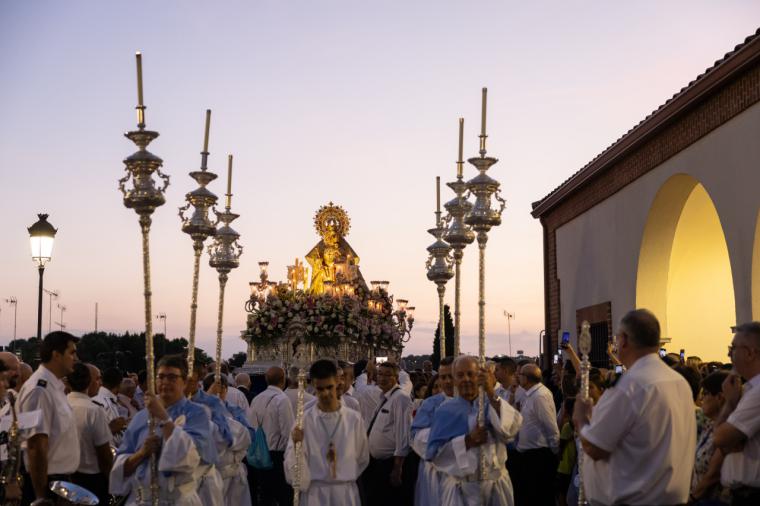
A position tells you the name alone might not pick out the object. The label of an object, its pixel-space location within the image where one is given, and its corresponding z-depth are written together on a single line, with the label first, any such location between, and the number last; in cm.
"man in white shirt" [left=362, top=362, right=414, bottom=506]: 1385
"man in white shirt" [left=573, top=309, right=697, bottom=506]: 718
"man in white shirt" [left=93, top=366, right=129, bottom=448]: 1173
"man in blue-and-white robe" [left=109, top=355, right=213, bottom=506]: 871
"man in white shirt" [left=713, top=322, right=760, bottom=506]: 773
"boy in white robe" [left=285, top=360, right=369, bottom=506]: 1066
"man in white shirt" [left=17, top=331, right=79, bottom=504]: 866
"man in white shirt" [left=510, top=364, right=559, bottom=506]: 1402
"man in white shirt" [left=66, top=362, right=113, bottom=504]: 966
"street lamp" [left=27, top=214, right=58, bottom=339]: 1555
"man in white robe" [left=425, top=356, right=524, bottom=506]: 1007
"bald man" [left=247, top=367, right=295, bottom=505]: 1465
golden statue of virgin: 3272
